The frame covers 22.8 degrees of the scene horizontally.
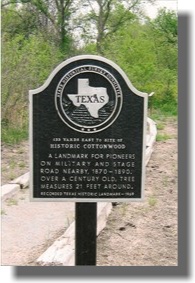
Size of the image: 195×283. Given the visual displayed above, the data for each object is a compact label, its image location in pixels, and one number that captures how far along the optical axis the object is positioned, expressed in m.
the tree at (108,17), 14.98
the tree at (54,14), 14.88
